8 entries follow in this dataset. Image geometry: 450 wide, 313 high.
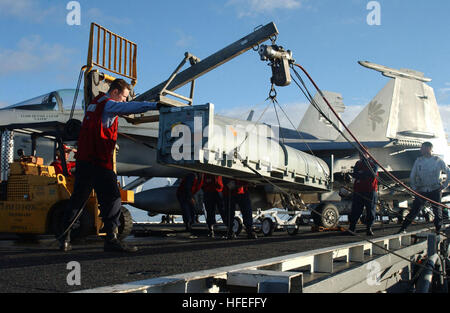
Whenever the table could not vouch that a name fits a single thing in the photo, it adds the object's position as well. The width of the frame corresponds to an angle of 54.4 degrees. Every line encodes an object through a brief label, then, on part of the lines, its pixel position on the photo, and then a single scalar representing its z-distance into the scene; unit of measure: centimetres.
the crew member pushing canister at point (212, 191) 850
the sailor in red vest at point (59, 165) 668
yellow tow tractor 570
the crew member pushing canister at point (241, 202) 786
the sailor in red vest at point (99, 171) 457
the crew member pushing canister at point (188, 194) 893
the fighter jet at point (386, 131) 1655
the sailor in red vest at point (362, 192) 858
